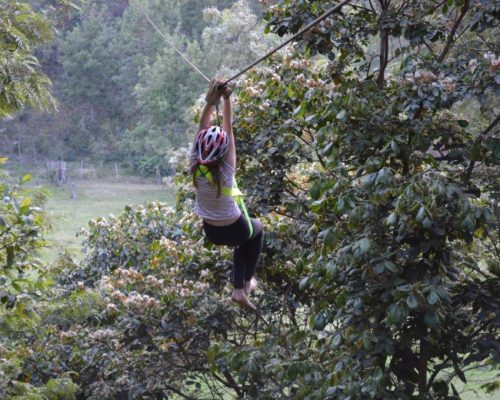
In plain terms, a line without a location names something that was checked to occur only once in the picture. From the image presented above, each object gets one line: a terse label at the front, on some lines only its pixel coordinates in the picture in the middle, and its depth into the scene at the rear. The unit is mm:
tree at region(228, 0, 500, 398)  7199
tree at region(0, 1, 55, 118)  9984
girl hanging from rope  7406
